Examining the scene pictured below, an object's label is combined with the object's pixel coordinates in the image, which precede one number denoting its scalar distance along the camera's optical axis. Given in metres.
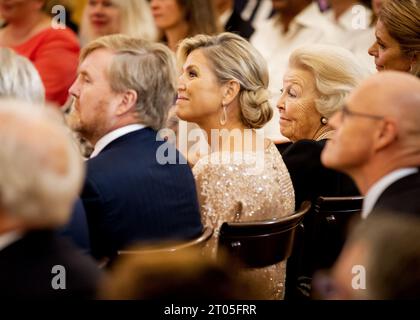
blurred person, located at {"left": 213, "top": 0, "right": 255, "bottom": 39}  5.40
